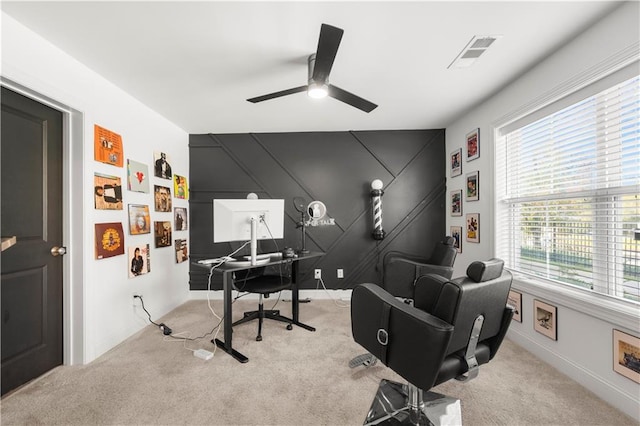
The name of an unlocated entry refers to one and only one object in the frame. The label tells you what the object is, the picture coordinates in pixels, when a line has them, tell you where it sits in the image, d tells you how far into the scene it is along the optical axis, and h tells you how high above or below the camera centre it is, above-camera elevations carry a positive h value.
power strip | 2.14 -1.22
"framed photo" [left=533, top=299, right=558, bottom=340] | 2.00 -0.90
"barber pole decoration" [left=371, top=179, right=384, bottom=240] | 3.62 +0.08
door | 1.71 -0.17
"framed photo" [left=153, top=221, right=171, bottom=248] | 3.01 -0.24
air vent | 1.80 +1.23
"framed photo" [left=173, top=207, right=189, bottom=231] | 3.43 -0.06
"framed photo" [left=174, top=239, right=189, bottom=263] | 3.44 -0.52
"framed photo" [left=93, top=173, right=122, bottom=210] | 2.21 +0.21
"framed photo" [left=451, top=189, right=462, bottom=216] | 3.32 +0.12
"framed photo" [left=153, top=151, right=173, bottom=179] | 3.02 +0.60
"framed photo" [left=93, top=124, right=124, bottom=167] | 2.22 +0.63
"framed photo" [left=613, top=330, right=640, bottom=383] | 1.50 -0.89
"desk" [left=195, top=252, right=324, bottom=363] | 2.15 -0.85
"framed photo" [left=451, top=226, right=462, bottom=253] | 3.32 -0.33
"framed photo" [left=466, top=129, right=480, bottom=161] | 2.93 +0.80
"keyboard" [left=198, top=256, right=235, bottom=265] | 2.31 -0.45
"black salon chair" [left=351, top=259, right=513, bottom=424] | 1.14 -0.58
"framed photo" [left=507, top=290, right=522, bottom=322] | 2.34 -0.86
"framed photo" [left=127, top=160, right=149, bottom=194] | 2.60 +0.41
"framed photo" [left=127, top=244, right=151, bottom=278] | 2.60 -0.50
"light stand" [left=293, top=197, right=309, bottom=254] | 3.14 +0.12
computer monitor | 2.35 -0.07
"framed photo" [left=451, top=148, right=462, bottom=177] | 3.30 +0.66
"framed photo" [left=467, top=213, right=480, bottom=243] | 2.96 -0.19
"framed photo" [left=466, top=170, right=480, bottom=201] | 2.95 +0.30
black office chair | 2.50 -0.74
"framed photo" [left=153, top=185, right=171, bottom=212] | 3.01 +0.20
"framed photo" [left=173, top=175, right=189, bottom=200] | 3.43 +0.38
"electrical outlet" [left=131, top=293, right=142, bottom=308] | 2.61 -0.90
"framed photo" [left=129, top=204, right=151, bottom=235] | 2.61 -0.06
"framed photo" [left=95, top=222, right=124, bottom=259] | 2.22 -0.23
